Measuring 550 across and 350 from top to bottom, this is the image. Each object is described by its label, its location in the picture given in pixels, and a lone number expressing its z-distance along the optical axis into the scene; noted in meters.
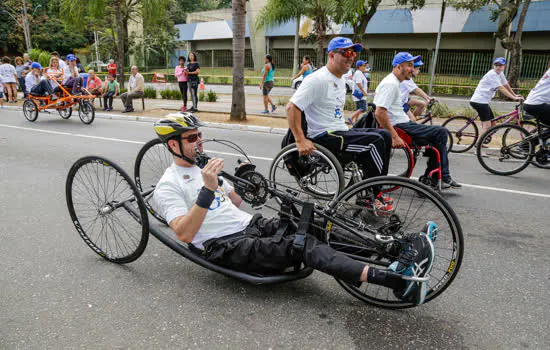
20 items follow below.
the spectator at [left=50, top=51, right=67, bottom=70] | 14.69
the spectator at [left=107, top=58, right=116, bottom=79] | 20.50
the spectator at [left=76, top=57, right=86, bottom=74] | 16.16
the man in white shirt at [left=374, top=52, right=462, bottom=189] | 4.79
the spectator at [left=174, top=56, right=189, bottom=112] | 14.17
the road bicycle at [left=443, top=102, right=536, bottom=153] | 7.84
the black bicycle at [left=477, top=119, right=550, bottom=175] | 6.62
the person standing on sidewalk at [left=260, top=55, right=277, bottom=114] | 13.75
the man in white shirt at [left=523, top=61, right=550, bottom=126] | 6.48
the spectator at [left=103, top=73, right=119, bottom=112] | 14.81
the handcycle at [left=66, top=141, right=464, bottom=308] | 2.72
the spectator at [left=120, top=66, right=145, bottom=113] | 14.21
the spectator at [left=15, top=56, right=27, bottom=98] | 17.58
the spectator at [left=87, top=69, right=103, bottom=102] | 14.61
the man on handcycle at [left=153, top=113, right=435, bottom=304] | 2.47
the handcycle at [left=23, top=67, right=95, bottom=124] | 11.99
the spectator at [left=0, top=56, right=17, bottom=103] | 16.00
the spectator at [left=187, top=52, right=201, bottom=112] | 14.05
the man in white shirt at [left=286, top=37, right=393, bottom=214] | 4.30
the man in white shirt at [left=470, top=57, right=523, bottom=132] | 8.04
